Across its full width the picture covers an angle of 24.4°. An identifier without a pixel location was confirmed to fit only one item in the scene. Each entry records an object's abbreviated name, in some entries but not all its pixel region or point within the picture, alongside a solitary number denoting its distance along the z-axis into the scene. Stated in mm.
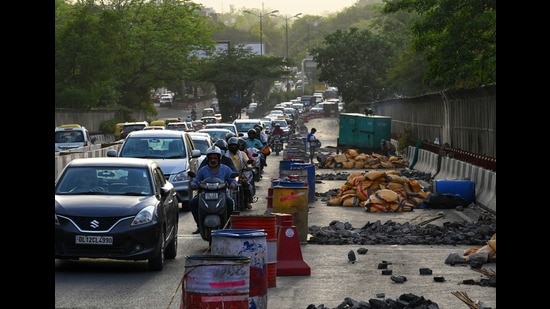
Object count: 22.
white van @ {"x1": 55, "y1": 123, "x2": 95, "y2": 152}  45281
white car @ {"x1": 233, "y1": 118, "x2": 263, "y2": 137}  53219
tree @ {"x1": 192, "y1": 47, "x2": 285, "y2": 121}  122812
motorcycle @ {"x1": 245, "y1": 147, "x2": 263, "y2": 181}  31909
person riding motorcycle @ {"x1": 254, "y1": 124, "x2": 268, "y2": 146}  35966
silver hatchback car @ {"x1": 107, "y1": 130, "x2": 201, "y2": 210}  26344
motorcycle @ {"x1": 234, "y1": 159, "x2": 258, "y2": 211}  24391
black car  16078
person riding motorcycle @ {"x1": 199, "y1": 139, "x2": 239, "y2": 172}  22016
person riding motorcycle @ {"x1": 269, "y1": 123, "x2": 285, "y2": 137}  61469
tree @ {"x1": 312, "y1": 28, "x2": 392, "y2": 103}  106188
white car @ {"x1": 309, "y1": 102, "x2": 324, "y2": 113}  130875
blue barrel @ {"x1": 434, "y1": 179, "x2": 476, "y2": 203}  28719
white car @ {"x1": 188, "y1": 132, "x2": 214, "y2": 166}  31547
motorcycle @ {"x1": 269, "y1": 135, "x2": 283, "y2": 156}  62562
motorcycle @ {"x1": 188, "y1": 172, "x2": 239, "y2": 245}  18281
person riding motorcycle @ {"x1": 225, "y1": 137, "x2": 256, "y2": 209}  24512
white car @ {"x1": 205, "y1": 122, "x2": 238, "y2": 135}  44250
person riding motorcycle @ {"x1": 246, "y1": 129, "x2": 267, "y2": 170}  33125
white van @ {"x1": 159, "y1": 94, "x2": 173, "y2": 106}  150375
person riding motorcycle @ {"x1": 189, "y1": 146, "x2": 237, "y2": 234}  18828
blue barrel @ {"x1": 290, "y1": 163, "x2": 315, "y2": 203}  31031
